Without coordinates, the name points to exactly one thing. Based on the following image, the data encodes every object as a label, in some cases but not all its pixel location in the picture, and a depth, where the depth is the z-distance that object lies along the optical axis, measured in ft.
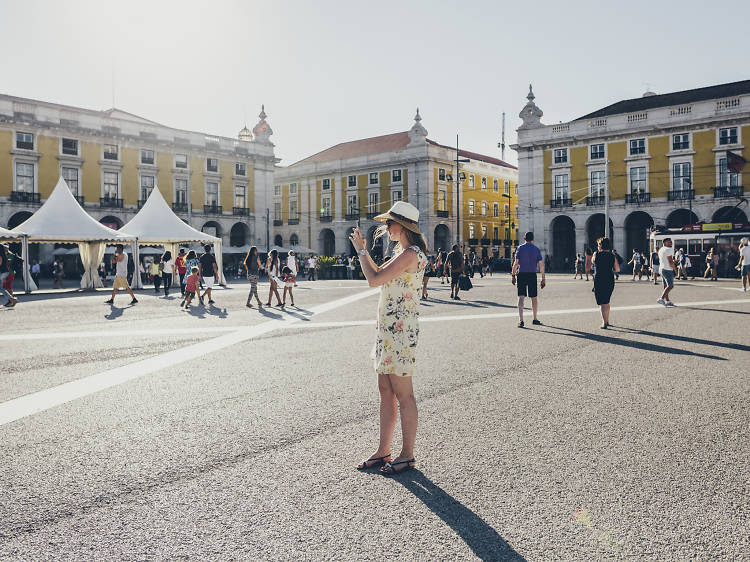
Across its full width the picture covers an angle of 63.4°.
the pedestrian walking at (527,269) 35.81
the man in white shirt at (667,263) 47.44
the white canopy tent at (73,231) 72.84
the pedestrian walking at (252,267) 51.90
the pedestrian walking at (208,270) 55.67
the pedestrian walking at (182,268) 63.57
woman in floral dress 12.40
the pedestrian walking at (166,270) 68.08
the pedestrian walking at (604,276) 34.35
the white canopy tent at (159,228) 82.58
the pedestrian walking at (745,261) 61.36
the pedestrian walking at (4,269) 48.73
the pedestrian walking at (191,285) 50.03
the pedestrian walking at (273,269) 52.31
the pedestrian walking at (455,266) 56.95
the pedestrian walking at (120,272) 55.62
